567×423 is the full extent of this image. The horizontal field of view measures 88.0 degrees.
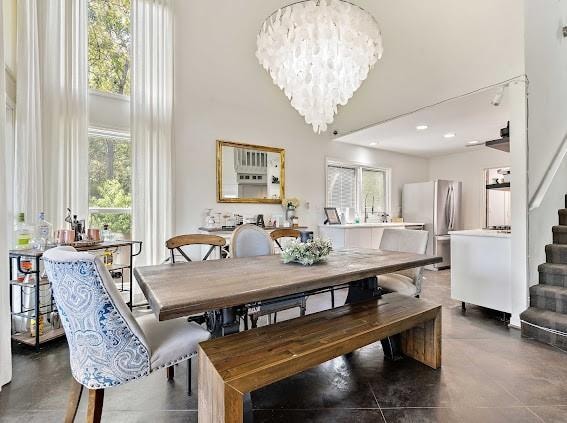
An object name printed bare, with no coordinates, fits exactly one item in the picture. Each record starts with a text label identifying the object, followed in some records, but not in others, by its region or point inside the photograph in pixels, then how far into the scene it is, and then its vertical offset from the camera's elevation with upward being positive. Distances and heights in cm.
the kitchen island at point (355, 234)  513 -42
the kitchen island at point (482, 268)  303 -63
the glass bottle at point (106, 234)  319 -27
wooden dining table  136 -41
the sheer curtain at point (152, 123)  361 +109
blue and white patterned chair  127 -54
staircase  257 -89
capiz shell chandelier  234 +134
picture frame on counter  538 -11
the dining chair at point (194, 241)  273 -30
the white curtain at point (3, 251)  189 -27
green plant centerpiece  216 -31
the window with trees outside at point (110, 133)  352 +93
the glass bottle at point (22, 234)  258 -22
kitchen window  578 +46
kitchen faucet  623 +2
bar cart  240 -83
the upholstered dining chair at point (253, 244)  258 -33
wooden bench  126 -71
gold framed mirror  435 +58
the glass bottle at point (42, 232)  261 -20
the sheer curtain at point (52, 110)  272 +102
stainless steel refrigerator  575 -1
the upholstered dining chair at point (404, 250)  278 -42
